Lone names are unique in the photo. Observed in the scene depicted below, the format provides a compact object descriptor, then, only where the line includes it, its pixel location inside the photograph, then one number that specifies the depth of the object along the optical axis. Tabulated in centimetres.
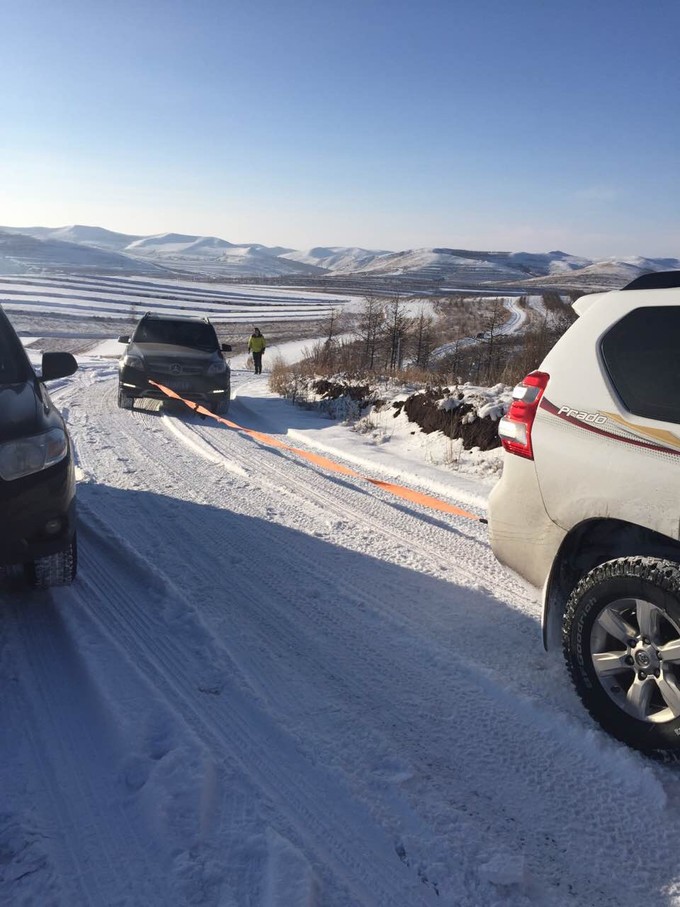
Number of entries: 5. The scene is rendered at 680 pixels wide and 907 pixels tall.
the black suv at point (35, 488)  334
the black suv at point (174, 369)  1163
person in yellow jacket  2209
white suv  259
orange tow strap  613
